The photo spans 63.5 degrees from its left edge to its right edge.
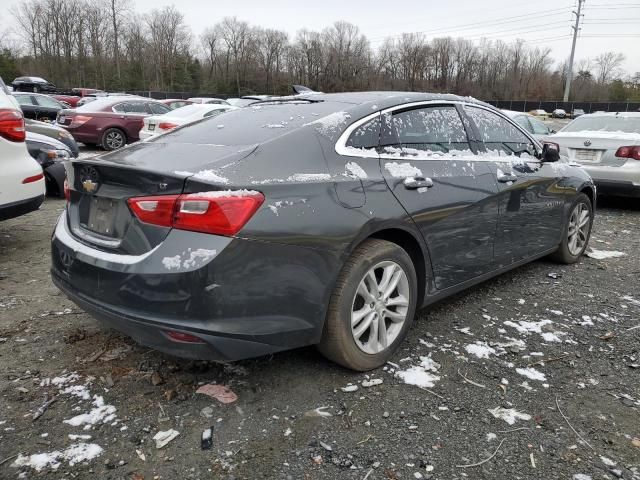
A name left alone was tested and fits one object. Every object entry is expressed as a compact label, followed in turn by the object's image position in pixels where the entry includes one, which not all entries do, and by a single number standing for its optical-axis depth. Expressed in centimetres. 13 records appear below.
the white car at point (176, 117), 1198
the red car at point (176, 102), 1988
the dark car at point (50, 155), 678
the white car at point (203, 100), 2232
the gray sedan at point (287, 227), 227
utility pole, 5294
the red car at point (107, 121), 1335
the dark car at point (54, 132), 861
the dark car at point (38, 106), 1850
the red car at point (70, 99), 2703
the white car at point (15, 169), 430
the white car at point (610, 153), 732
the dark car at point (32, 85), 3494
